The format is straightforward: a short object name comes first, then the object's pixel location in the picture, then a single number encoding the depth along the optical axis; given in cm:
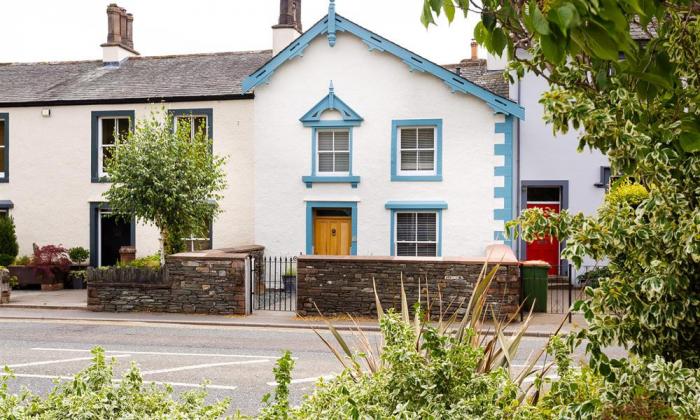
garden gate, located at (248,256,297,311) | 1802
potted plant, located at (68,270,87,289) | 2207
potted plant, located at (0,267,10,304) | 1853
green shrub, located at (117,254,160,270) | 1840
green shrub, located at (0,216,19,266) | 2206
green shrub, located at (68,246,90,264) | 2209
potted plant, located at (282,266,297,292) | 1980
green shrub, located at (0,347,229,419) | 399
